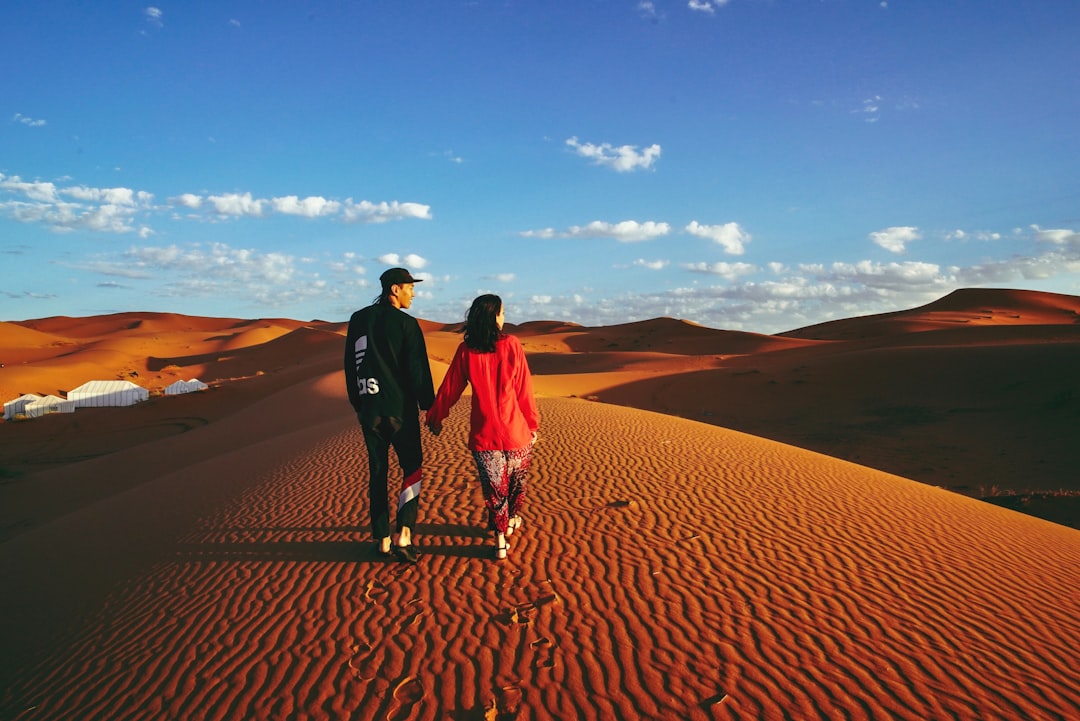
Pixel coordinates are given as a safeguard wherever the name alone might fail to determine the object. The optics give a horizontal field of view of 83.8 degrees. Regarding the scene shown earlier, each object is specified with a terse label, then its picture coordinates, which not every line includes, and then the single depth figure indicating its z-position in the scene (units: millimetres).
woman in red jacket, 4508
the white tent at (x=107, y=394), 24047
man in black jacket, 4492
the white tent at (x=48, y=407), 22609
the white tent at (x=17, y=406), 22605
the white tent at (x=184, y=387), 26108
